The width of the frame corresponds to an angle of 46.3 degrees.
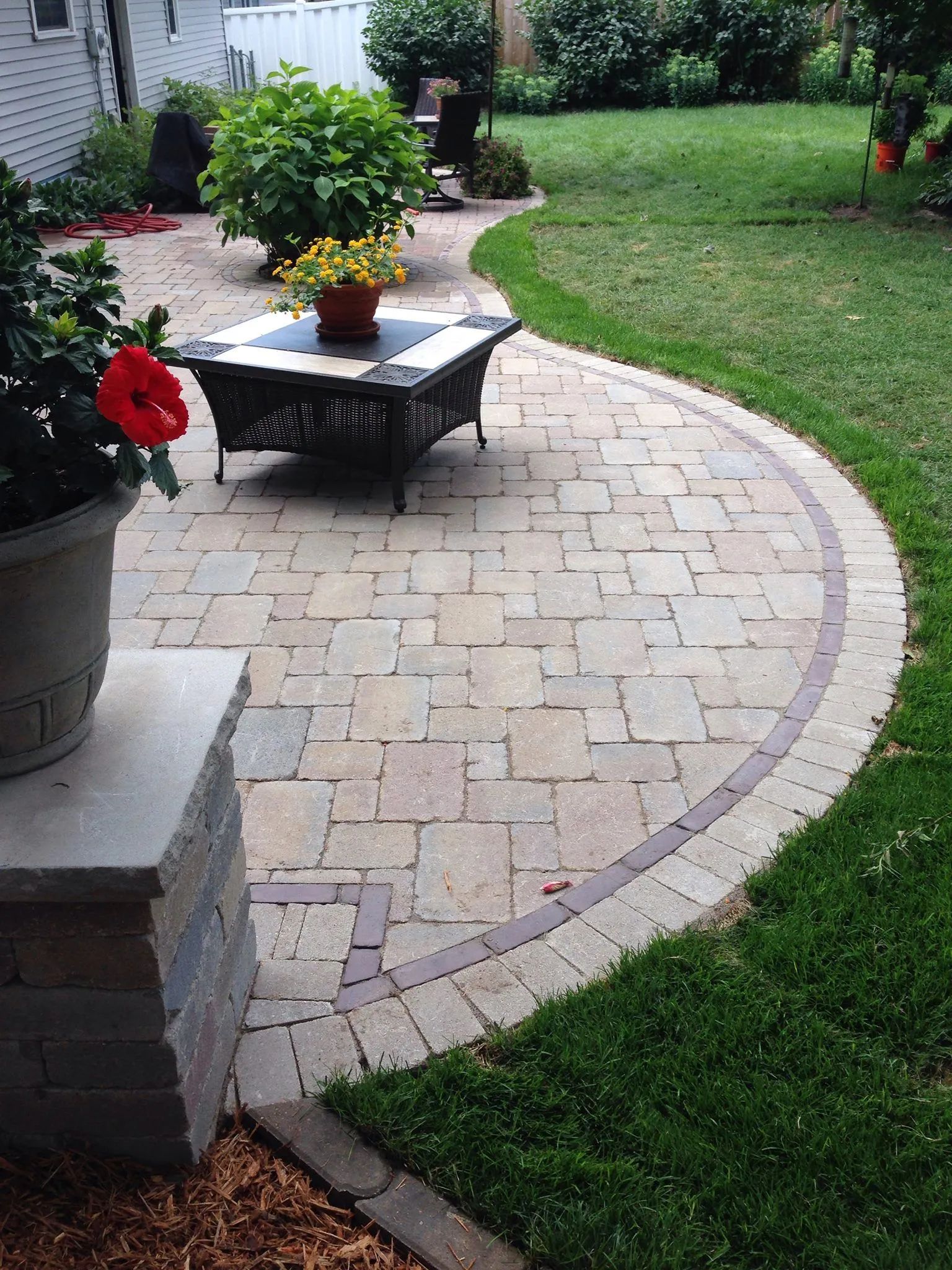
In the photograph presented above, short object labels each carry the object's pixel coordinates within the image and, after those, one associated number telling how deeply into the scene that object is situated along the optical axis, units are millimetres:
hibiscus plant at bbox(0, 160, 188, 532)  1562
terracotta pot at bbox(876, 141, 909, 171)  12023
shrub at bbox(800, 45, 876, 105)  17312
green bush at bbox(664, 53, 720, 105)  17422
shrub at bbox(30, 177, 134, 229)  9984
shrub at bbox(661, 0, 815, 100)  17484
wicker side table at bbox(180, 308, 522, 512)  4512
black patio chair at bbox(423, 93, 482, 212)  10492
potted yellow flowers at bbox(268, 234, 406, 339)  4621
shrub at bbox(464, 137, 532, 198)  11320
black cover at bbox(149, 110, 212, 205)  10719
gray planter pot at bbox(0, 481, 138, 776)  1553
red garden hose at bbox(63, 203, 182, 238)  9969
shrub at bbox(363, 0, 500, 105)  14570
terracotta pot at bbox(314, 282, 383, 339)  4730
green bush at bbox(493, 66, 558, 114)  17359
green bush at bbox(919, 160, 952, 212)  10188
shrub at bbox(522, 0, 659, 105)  17531
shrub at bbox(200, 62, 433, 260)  6320
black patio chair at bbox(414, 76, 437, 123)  12828
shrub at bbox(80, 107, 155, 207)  11055
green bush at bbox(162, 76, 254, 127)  12555
